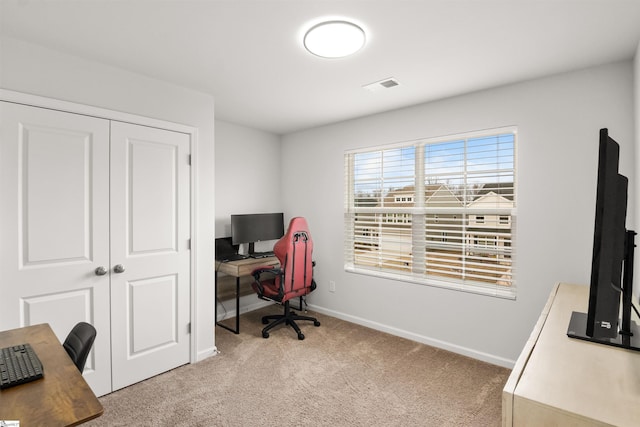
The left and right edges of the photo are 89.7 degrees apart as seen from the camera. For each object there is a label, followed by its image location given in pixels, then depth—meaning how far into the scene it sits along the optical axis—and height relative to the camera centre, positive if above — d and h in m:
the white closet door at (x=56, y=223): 1.96 -0.10
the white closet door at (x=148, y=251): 2.40 -0.34
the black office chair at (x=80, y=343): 1.38 -0.60
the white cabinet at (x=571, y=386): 0.89 -0.55
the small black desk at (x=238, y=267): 3.40 -0.63
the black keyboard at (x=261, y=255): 3.88 -0.56
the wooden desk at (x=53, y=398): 0.95 -0.62
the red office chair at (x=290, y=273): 3.30 -0.67
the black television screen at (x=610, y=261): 1.16 -0.20
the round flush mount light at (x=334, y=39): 1.82 +1.03
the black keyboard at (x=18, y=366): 1.12 -0.59
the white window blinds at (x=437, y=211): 2.80 -0.01
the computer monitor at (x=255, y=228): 3.80 -0.23
